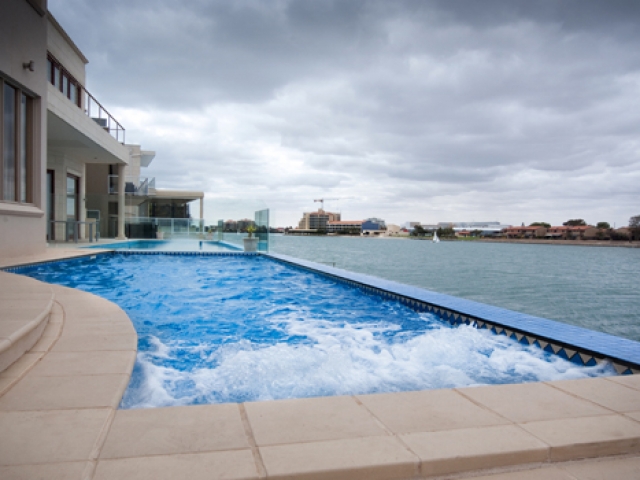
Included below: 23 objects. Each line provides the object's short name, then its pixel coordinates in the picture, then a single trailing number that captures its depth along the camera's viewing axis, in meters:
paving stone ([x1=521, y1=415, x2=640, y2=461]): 1.92
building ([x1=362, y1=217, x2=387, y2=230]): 114.88
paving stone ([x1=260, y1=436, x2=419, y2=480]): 1.67
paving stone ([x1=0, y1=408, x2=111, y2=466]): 1.72
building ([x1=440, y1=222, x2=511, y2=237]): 122.94
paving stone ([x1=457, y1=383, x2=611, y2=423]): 2.28
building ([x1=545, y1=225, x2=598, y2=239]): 86.25
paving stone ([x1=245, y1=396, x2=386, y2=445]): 1.97
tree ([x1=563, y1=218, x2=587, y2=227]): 97.65
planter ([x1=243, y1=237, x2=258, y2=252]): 16.89
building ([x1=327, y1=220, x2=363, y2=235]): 114.00
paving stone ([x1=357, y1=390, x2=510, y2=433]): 2.11
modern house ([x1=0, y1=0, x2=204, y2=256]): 8.76
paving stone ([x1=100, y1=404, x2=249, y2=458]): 1.83
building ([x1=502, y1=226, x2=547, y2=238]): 94.06
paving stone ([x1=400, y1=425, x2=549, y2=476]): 1.77
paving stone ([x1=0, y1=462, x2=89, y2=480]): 1.56
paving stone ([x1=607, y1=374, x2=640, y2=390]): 2.86
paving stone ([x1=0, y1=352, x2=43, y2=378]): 2.61
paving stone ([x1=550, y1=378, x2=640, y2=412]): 2.46
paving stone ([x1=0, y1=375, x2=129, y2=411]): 2.23
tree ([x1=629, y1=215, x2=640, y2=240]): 73.34
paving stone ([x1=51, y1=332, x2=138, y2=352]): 3.29
